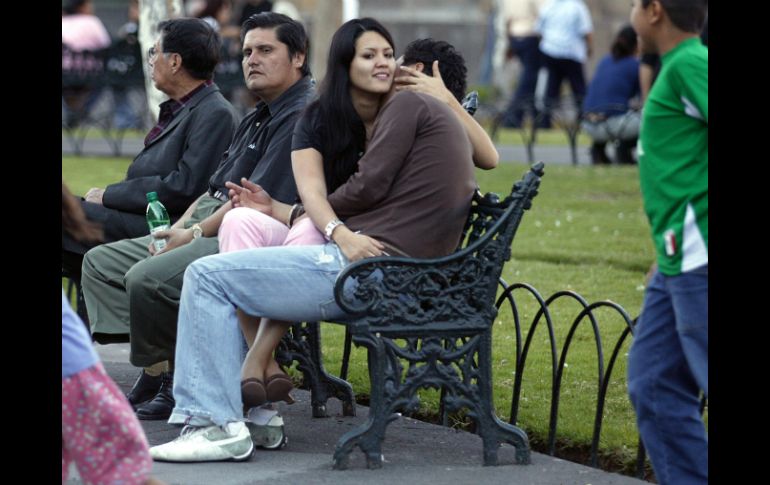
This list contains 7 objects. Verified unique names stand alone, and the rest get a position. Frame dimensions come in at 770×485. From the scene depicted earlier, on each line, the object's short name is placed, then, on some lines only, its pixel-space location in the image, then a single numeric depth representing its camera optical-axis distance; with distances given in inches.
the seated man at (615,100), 1147.3
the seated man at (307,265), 405.4
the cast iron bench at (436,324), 400.5
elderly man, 510.3
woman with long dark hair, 426.3
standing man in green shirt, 321.7
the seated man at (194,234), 462.9
